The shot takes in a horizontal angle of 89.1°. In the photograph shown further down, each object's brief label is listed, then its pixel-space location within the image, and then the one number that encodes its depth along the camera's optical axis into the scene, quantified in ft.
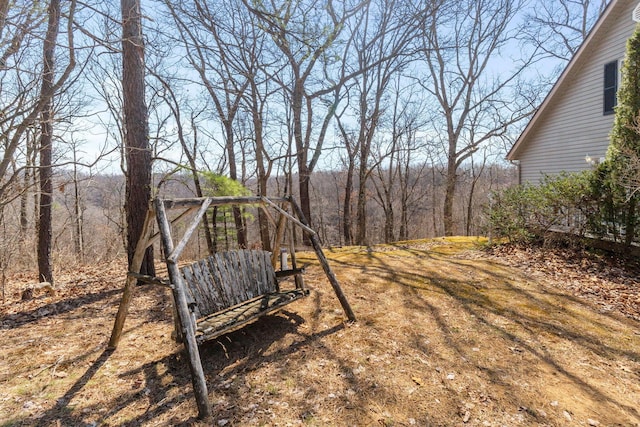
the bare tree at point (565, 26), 50.44
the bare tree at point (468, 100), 52.51
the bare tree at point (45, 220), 24.64
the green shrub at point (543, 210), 25.55
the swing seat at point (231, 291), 11.30
